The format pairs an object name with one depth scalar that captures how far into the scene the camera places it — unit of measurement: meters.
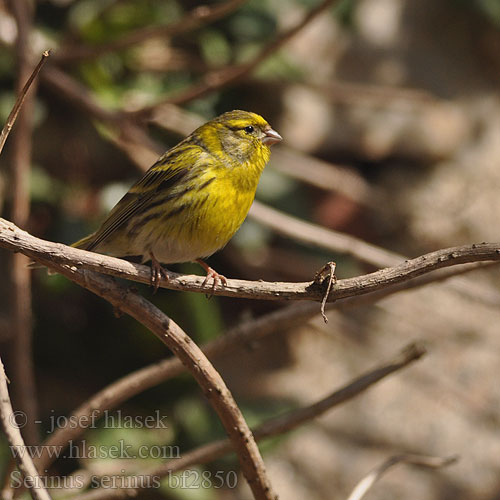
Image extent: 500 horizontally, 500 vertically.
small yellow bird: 6.14
